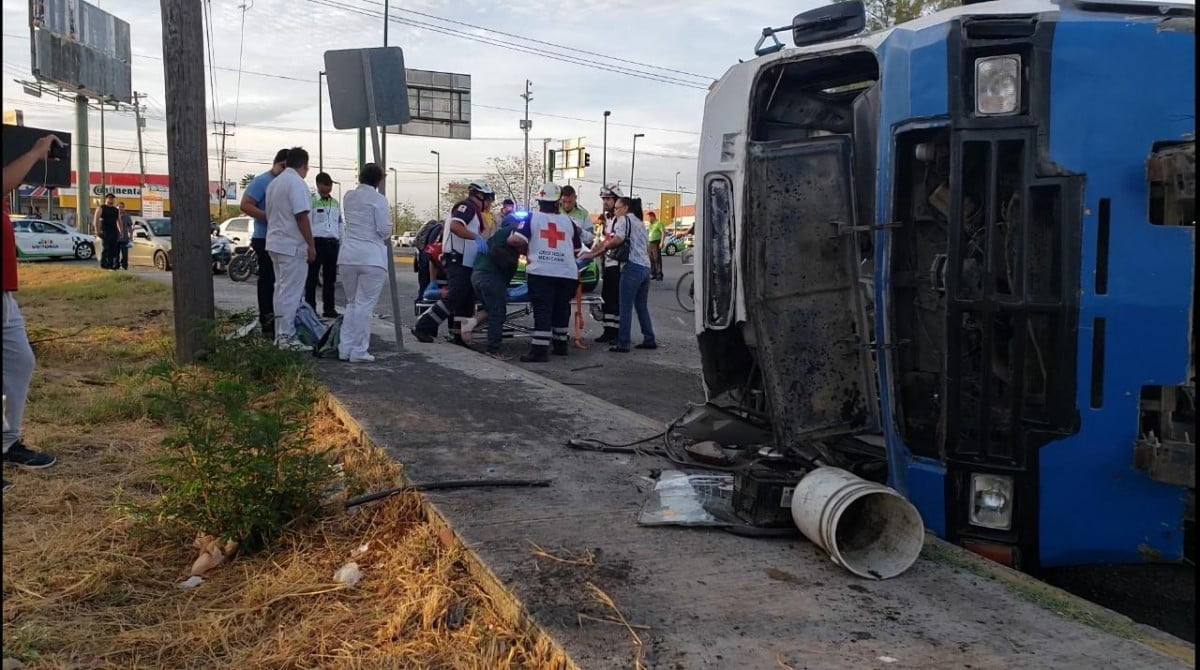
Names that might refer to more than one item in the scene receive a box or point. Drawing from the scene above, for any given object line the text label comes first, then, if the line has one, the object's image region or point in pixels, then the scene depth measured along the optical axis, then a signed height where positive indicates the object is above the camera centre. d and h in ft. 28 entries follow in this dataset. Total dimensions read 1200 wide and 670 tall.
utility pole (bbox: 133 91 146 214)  204.44 +27.83
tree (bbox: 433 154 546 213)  218.11 +25.14
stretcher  31.42 -1.34
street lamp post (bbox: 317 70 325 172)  159.83 +28.98
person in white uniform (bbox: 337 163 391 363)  23.39 +0.35
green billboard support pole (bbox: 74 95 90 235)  126.21 +12.29
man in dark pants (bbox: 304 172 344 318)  32.96 +1.40
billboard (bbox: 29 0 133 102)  132.16 +35.98
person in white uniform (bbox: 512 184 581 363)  27.48 +0.41
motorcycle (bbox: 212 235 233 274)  71.10 +1.52
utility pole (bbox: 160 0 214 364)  21.54 +2.60
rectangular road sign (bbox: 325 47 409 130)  24.62 +5.35
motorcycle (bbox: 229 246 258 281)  62.44 +0.55
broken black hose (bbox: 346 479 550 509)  12.04 -2.95
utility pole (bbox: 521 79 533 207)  195.21 +33.85
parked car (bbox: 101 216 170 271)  79.56 +2.69
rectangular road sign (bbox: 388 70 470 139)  104.94 +20.78
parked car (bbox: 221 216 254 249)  82.75 +4.23
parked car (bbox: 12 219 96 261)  96.99 +3.48
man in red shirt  13.55 -1.58
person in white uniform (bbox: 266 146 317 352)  22.98 +0.87
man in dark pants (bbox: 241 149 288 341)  26.47 +1.00
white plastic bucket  9.71 -2.80
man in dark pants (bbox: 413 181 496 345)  29.09 +0.70
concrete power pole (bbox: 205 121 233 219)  221.66 +27.90
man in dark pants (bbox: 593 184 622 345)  32.86 -0.61
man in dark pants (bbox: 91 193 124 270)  68.03 +3.26
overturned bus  9.18 +0.03
